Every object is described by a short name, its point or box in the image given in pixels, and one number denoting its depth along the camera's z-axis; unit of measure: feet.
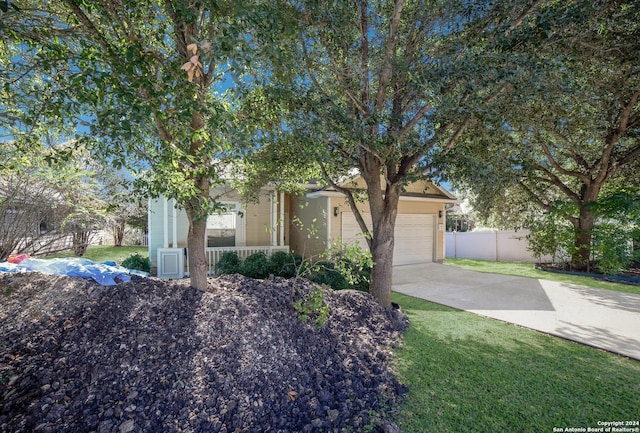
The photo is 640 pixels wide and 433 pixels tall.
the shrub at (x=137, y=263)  27.40
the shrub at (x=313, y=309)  12.80
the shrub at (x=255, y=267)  25.05
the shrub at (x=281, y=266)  25.55
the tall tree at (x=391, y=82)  13.19
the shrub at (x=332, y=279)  22.09
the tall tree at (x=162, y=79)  7.23
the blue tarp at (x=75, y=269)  16.24
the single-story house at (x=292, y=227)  28.60
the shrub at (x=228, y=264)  26.00
